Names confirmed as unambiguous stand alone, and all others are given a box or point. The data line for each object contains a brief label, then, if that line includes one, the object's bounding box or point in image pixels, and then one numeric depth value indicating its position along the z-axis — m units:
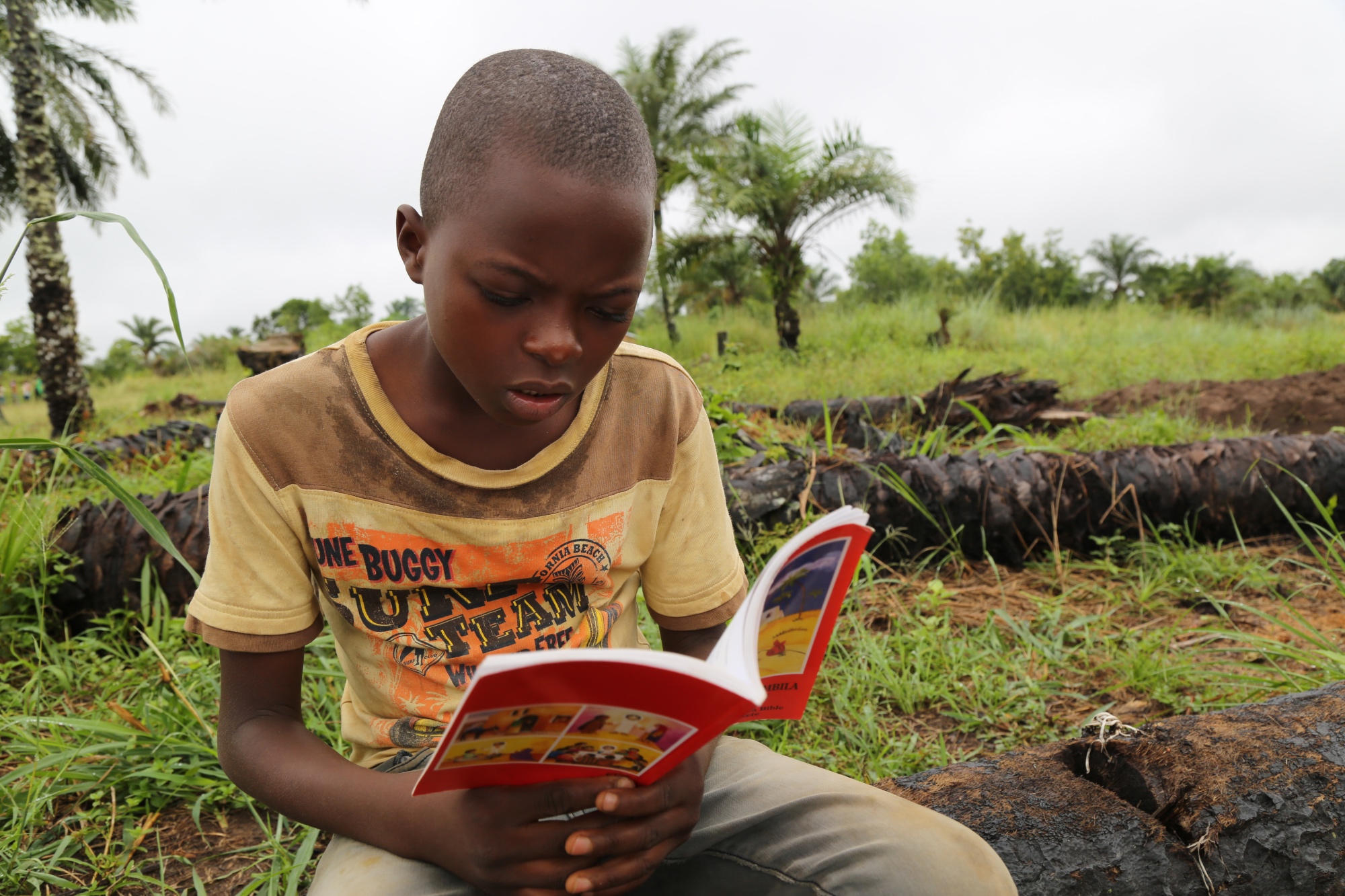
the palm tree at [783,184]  10.62
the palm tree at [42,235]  6.82
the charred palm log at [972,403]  4.54
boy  0.88
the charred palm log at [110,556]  2.29
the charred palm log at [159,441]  4.20
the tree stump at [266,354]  8.03
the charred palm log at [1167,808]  1.18
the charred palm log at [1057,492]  2.74
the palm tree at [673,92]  16.27
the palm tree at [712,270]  11.44
